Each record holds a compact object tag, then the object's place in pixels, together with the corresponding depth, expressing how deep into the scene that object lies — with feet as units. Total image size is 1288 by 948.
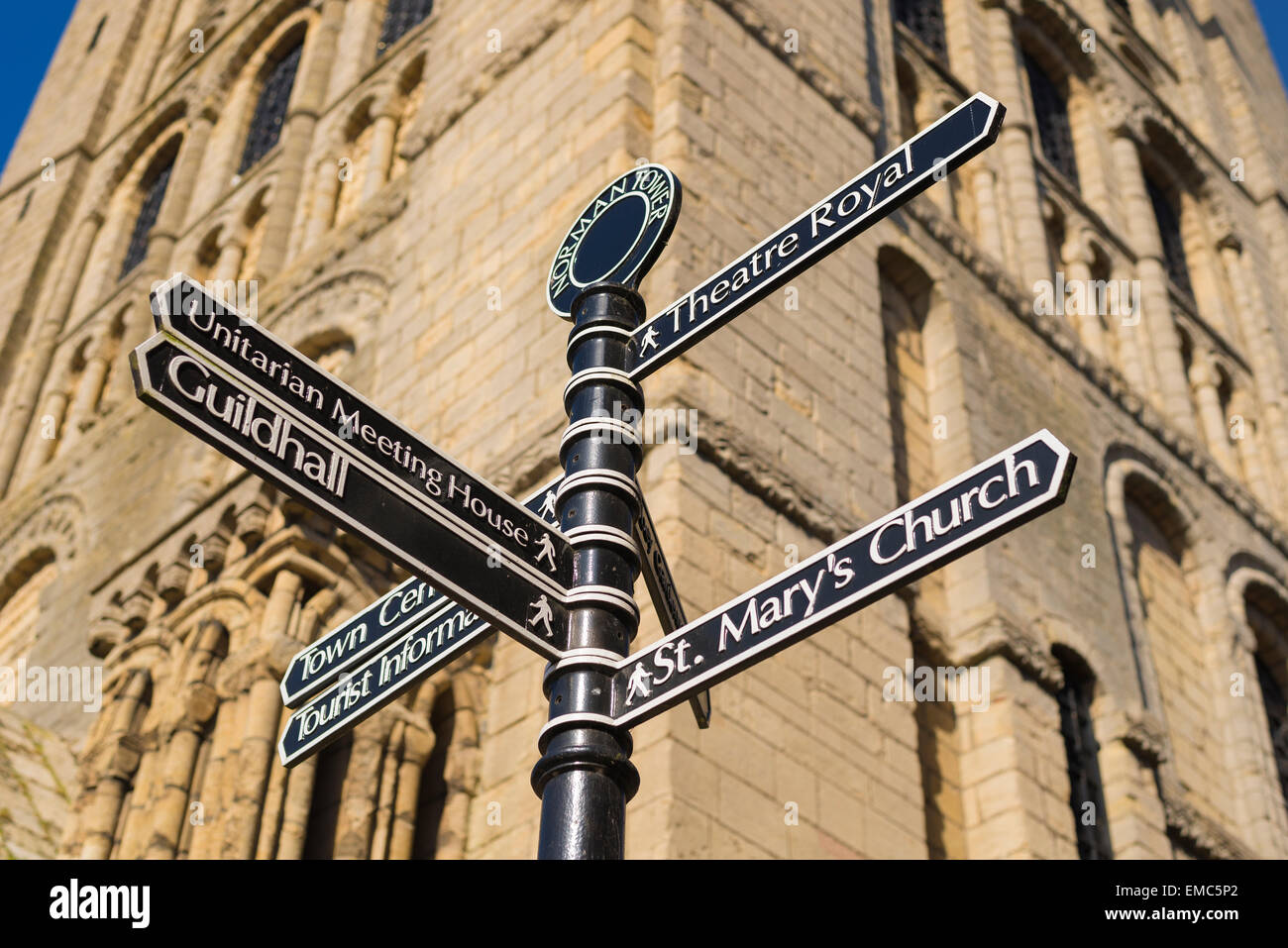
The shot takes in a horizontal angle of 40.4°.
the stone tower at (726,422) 28.91
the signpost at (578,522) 11.77
